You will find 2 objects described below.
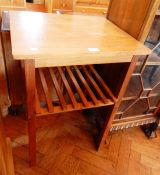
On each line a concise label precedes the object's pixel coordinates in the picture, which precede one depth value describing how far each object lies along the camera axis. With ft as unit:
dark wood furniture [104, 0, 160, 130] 2.52
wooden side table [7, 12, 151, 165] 2.01
